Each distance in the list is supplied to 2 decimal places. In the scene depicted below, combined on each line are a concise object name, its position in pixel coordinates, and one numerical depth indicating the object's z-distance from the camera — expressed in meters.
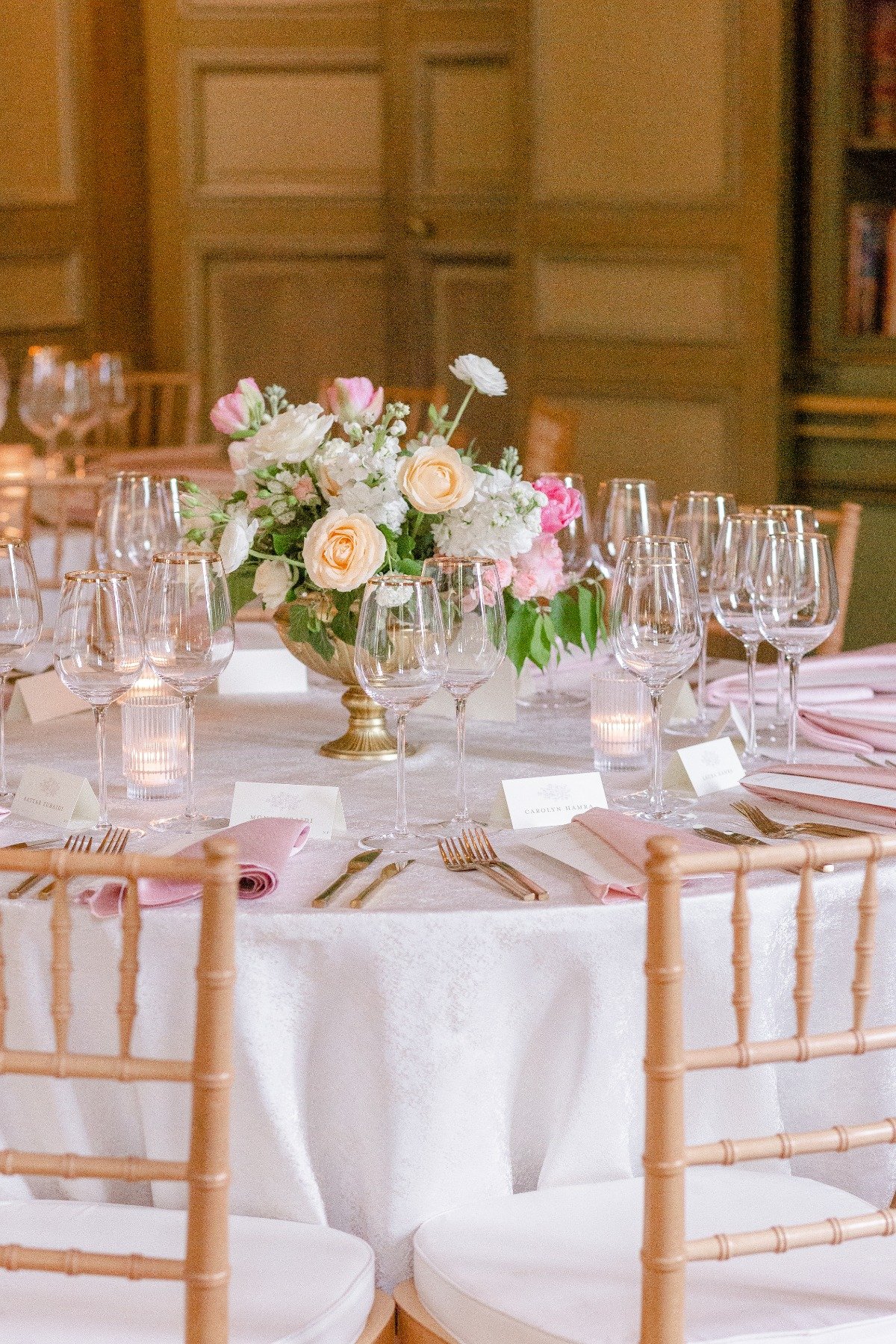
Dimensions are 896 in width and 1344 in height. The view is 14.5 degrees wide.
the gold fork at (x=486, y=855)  2.85
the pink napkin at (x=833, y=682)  3.44
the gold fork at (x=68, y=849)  2.86
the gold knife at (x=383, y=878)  2.83
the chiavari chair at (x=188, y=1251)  2.58
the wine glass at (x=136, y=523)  3.72
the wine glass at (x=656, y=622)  3.05
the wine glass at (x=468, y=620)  3.02
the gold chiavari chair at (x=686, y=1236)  2.61
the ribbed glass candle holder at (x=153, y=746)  3.15
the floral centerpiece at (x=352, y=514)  3.17
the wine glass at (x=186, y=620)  3.03
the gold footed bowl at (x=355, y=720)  3.27
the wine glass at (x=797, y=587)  3.21
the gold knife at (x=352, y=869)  2.84
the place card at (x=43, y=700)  3.43
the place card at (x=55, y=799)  3.03
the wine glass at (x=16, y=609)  3.13
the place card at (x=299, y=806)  3.01
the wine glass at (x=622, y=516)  3.55
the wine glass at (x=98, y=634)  3.02
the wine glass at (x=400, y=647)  2.95
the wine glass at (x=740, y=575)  3.27
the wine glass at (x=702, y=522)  3.49
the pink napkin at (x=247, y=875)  2.81
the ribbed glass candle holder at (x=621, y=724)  3.25
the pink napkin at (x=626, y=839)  2.84
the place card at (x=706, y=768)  3.14
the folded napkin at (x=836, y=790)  3.04
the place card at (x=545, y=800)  3.04
